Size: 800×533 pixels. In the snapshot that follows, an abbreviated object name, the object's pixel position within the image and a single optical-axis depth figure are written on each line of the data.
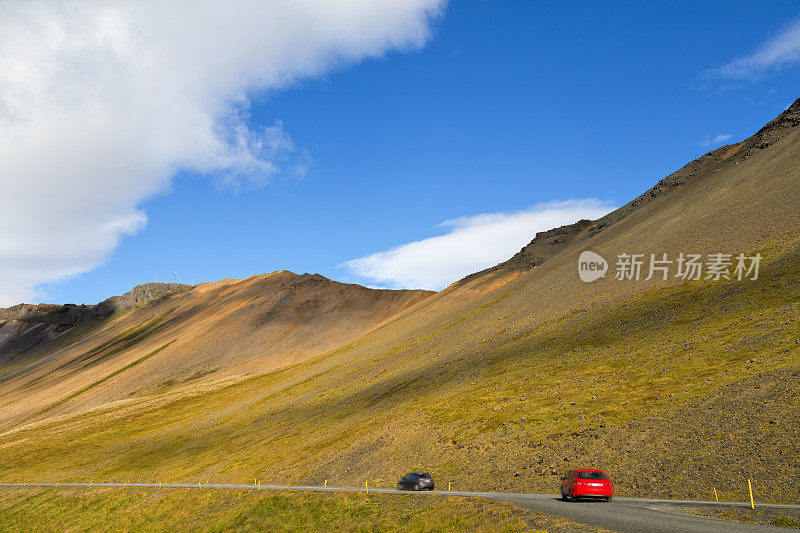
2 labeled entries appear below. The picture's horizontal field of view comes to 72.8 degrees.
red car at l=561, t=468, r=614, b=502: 29.47
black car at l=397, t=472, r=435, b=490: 40.88
